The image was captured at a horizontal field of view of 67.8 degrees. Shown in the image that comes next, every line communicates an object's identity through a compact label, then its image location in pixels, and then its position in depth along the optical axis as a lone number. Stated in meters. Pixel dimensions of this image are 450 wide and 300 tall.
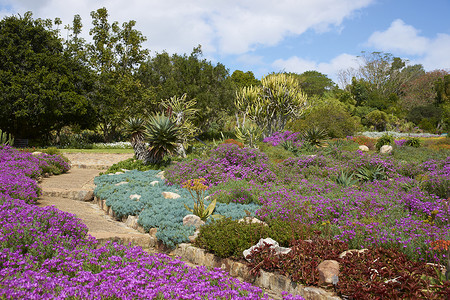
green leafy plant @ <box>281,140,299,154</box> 14.35
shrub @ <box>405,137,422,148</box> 15.58
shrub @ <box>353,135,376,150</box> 17.20
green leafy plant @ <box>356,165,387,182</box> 9.65
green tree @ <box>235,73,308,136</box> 22.28
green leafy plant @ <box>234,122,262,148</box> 16.62
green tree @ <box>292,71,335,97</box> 53.72
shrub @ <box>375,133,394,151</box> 15.70
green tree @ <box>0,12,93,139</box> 23.34
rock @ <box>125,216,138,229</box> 7.25
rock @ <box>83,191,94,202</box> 10.18
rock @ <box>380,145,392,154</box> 13.93
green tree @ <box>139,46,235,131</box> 30.83
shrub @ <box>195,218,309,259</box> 4.97
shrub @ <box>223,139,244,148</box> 14.53
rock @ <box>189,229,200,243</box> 5.68
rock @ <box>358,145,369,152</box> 15.50
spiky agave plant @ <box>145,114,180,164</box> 12.26
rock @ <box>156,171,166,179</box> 11.13
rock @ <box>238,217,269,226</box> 6.21
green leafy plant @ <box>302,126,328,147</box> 15.62
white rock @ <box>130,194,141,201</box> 8.22
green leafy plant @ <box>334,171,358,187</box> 8.83
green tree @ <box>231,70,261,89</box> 54.78
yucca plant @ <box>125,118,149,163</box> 13.68
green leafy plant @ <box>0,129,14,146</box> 16.52
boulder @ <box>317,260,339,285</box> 3.98
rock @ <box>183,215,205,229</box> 6.17
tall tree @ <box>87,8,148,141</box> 30.45
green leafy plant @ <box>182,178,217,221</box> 6.50
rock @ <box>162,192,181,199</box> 7.99
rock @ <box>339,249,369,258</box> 4.40
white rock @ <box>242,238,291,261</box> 4.66
